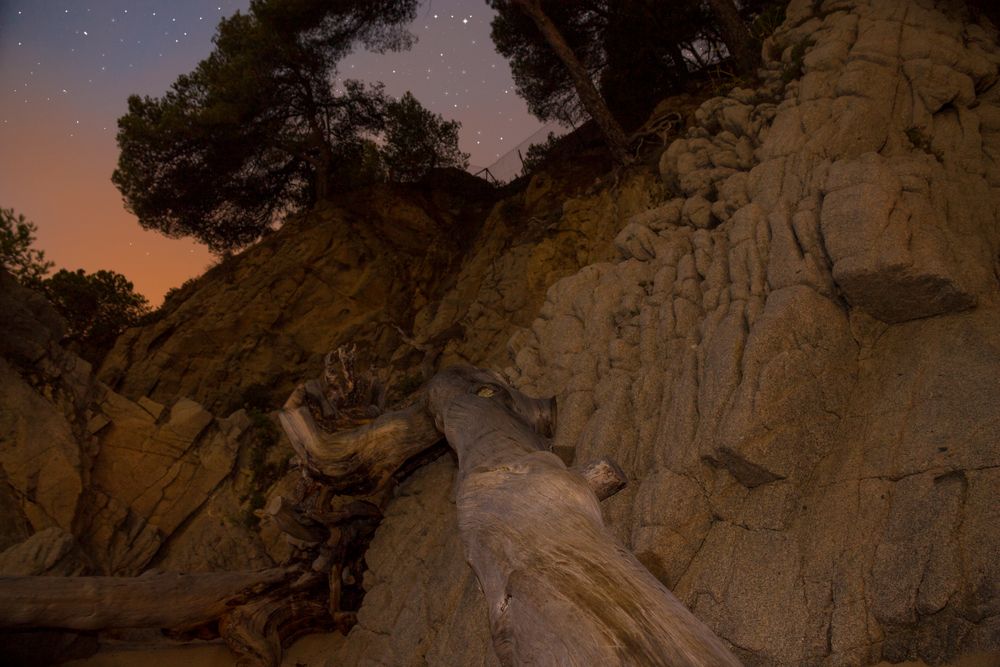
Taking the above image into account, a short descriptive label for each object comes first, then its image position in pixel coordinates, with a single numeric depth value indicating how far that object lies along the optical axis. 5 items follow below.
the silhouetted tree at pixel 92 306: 19.75
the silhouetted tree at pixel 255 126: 18.64
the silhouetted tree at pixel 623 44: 19.39
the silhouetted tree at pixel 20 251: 16.36
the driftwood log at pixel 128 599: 6.97
